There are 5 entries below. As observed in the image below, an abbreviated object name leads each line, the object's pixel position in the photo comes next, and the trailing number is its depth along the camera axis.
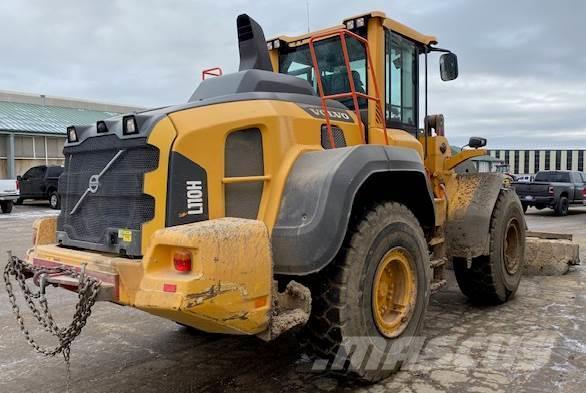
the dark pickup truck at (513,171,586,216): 19.22
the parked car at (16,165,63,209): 22.94
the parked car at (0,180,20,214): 19.62
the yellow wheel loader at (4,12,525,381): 3.09
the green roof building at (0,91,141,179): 26.19
